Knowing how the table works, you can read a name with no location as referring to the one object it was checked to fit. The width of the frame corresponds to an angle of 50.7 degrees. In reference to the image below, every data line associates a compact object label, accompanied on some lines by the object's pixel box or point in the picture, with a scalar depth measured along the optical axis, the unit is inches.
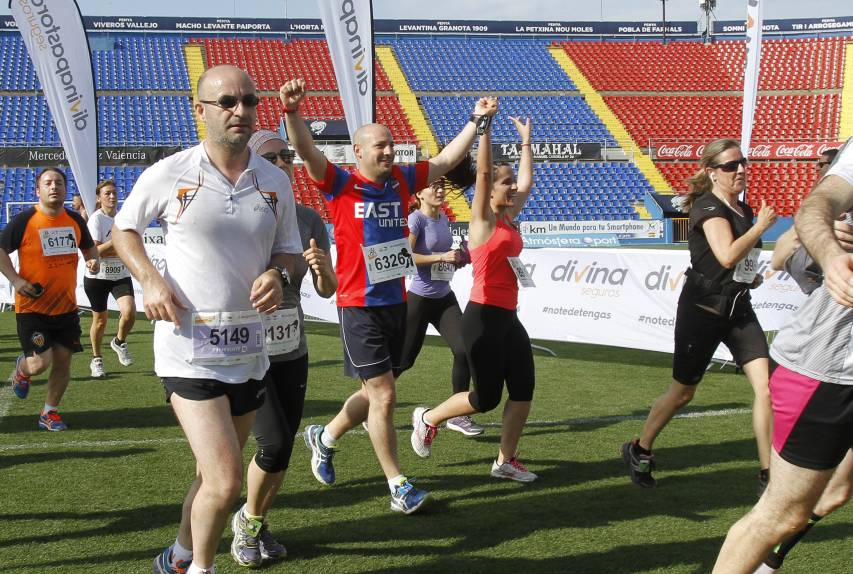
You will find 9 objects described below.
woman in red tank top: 223.5
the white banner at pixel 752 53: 418.3
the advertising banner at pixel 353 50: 296.8
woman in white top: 412.8
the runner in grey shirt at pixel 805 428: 110.0
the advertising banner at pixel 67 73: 458.0
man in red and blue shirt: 198.4
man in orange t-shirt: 286.7
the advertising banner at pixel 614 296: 380.8
